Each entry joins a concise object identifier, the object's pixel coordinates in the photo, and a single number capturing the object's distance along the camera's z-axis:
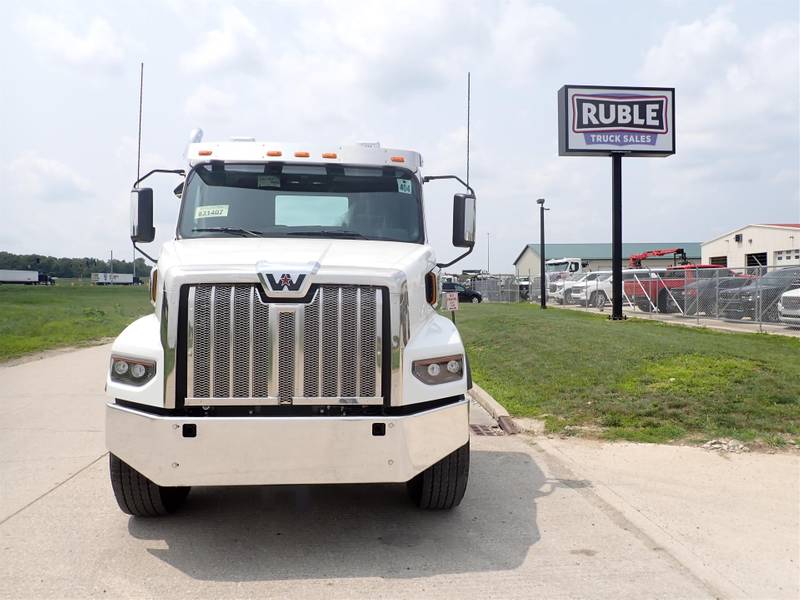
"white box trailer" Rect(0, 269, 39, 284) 113.60
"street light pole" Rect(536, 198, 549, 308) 33.22
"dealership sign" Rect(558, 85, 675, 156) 22.55
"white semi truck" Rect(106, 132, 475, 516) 4.19
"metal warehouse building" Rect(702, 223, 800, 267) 48.07
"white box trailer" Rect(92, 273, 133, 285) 133.68
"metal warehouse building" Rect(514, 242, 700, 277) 99.13
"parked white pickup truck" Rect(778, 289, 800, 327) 17.23
